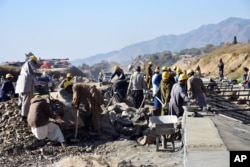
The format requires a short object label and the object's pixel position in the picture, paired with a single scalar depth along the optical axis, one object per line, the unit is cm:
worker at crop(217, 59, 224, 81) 3004
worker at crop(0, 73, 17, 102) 1521
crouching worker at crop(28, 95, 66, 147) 1119
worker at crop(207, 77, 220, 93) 2077
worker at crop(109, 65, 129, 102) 1706
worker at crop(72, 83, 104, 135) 1216
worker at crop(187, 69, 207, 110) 1323
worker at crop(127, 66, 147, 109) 1516
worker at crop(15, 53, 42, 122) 1227
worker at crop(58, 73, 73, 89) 1272
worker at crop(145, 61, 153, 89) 1917
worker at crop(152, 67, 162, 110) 1342
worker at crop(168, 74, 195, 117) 1103
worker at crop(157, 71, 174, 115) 1239
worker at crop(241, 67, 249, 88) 2030
